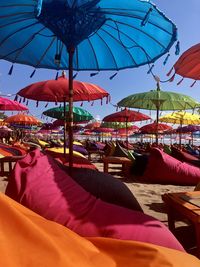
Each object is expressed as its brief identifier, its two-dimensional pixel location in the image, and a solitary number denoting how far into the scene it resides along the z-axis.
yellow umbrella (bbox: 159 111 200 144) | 10.28
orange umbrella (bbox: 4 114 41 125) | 13.75
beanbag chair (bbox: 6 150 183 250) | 1.51
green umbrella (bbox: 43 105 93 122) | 8.13
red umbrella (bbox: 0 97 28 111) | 7.11
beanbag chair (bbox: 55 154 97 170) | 4.44
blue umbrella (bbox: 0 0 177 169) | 2.58
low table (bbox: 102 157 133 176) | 6.35
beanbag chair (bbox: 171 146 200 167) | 6.14
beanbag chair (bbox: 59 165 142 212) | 2.09
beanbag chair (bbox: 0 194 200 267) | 0.99
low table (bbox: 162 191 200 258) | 1.82
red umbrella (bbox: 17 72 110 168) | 4.59
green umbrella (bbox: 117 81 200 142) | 6.44
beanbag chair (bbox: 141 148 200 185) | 5.55
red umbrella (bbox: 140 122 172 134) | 15.89
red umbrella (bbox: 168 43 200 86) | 3.10
